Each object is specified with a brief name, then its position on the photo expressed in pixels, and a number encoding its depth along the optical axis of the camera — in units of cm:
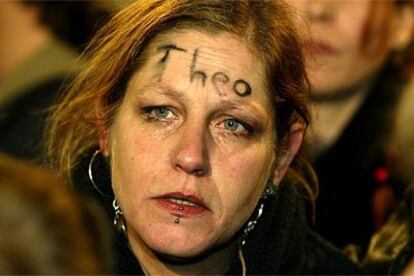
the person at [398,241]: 279
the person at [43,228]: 146
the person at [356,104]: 335
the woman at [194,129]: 232
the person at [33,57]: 326
